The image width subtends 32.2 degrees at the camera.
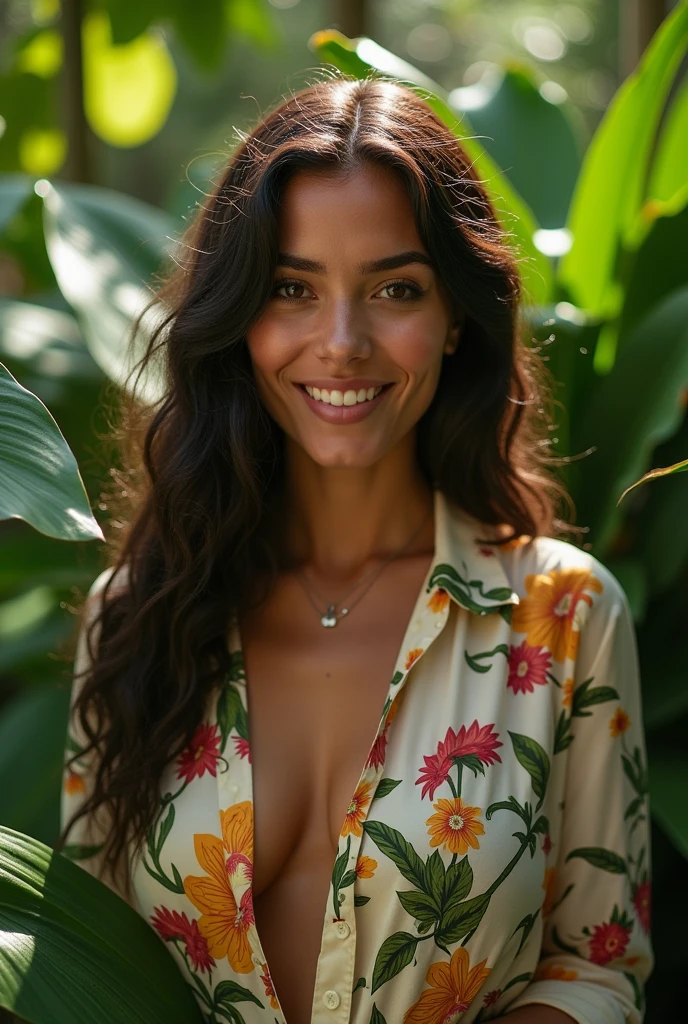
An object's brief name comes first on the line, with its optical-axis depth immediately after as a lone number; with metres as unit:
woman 1.17
